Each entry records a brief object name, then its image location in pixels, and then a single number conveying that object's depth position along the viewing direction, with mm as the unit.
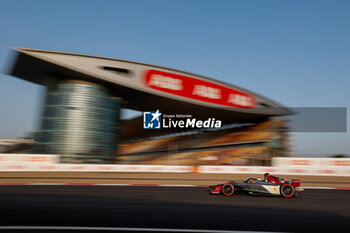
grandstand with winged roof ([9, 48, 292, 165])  26734
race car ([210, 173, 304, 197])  9102
